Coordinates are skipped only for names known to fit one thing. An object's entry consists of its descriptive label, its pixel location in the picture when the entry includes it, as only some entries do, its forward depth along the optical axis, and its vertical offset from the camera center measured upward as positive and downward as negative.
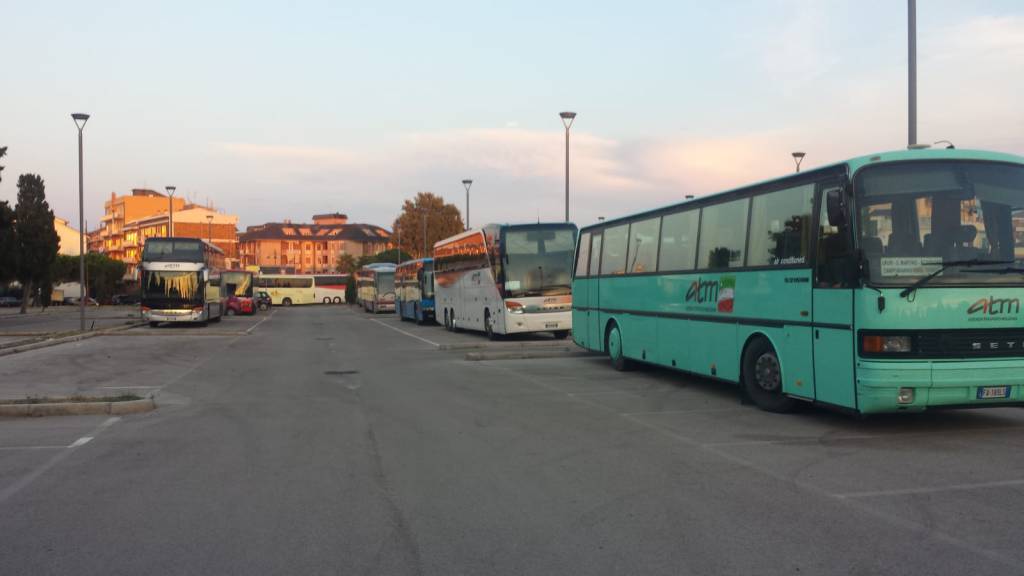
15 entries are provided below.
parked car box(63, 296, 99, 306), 93.31 -1.10
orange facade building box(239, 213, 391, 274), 177.38 +9.30
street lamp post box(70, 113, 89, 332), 34.94 +3.53
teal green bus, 9.09 +0.05
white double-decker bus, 39.41 +0.48
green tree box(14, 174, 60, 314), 70.19 +4.33
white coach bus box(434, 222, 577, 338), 26.72 +0.43
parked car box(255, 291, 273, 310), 82.12 -0.92
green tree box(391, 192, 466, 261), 99.38 +7.86
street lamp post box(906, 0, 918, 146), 15.86 +3.98
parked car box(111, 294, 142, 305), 96.88 -0.93
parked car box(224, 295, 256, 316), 63.59 -1.00
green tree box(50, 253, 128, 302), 95.88 +2.08
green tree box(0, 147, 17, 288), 44.83 +3.05
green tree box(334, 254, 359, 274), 137.88 +4.30
